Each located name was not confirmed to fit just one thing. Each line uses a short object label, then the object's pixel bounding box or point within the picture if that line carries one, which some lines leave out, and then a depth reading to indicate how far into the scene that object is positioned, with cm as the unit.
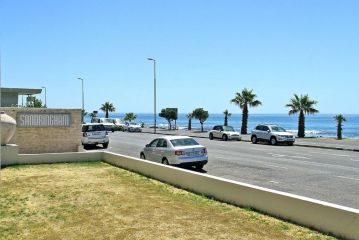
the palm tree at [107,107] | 9662
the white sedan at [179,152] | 1828
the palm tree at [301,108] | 5025
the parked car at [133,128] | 6268
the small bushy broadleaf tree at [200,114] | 6656
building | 3653
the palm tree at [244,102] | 5575
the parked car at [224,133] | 4188
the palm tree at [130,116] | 9123
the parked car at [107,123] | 6416
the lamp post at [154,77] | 5792
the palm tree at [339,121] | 4750
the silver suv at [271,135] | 3594
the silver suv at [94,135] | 3109
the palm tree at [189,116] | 6862
